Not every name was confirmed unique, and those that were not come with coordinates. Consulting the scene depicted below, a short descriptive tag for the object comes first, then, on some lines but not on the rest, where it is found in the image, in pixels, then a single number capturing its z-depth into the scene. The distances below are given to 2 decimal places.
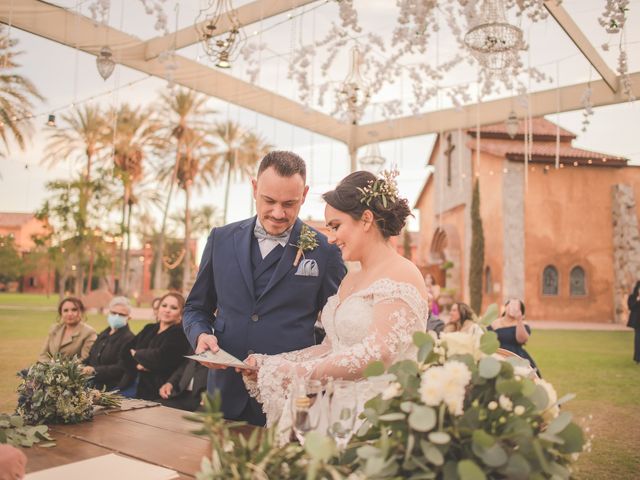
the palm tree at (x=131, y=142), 28.14
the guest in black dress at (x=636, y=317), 11.23
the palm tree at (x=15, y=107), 9.72
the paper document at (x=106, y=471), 1.56
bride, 1.95
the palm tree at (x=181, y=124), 28.52
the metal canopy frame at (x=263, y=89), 8.79
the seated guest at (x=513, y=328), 6.64
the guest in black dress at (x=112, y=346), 5.75
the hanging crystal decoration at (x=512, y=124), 10.91
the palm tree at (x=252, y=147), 29.22
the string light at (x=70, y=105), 10.75
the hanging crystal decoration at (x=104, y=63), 7.71
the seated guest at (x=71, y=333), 6.54
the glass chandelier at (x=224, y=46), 6.79
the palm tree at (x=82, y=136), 24.44
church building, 22.25
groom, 2.58
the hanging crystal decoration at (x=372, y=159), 13.87
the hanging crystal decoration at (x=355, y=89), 10.04
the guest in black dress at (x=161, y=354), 5.34
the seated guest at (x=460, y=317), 6.77
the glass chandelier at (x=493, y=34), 6.56
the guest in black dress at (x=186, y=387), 5.01
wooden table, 1.74
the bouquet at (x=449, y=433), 1.04
